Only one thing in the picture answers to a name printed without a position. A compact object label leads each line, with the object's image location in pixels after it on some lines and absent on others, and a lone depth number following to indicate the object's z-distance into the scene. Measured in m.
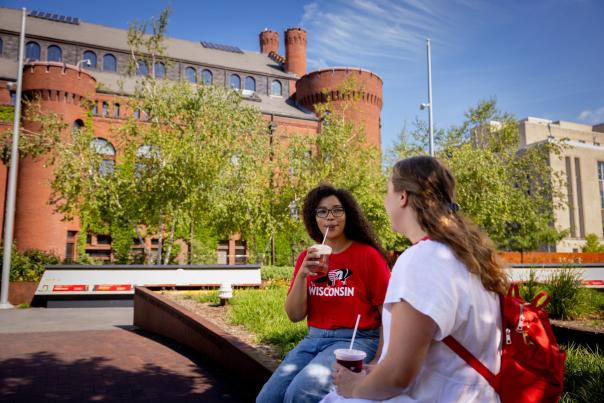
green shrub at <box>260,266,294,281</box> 18.89
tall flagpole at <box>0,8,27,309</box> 14.89
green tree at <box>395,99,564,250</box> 21.08
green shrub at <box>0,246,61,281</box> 17.08
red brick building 28.31
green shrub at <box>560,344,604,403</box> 3.37
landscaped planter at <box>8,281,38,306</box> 15.95
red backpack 1.55
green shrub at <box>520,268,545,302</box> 7.73
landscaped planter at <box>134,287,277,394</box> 4.70
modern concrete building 53.78
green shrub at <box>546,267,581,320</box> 7.39
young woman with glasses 2.75
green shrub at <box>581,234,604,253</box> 45.00
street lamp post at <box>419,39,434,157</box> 21.17
